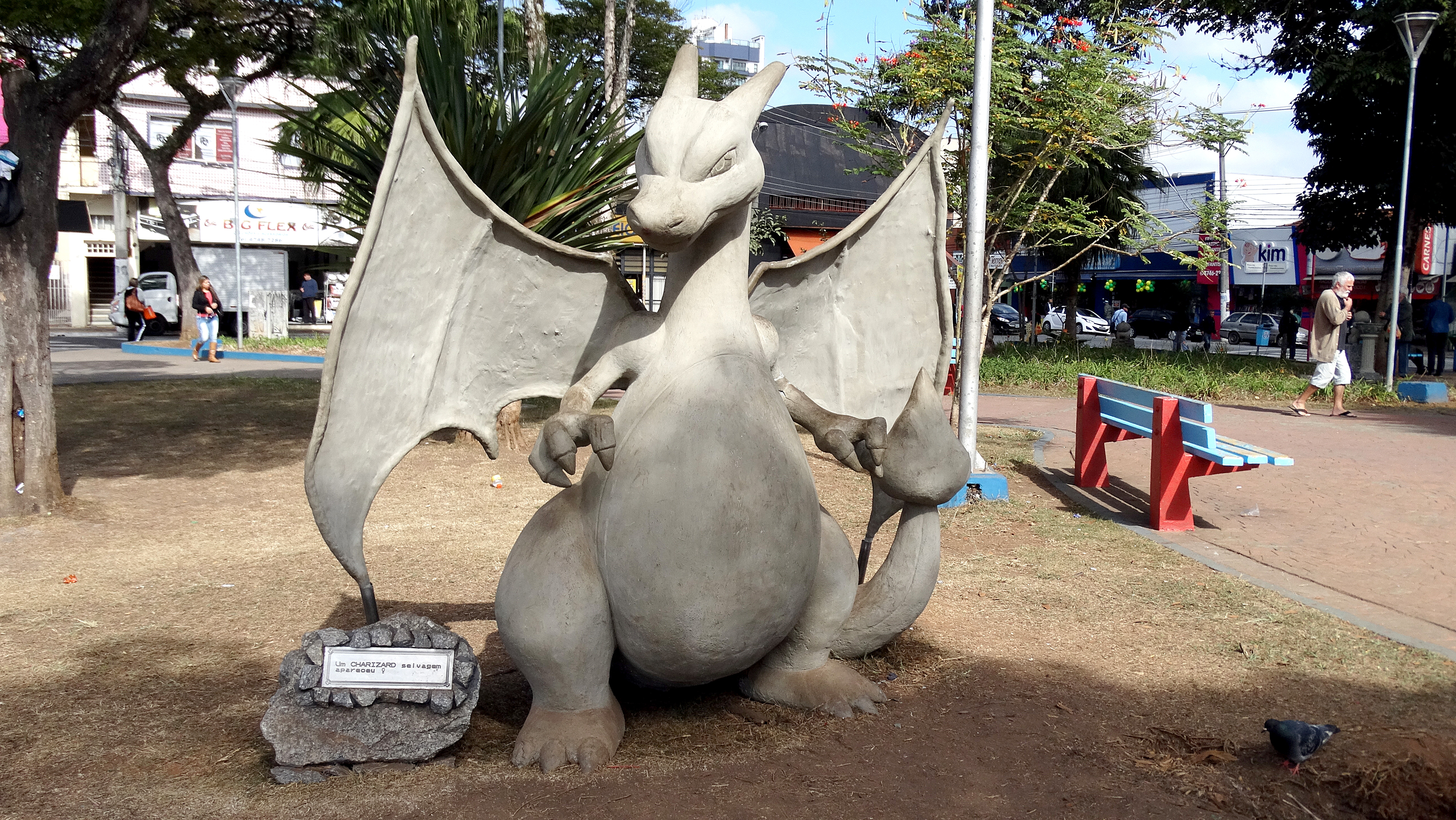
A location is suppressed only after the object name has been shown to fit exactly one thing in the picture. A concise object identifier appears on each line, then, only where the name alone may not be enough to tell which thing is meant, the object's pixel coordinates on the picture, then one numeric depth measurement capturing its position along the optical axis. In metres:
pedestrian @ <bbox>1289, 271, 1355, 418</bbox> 10.77
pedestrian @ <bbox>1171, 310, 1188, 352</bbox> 22.67
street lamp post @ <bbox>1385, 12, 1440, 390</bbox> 13.16
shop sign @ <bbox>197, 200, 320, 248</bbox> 29.22
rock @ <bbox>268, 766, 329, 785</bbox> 2.89
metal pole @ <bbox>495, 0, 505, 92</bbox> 7.64
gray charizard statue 2.77
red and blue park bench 5.83
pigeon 2.98
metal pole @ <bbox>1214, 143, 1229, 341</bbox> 25.17
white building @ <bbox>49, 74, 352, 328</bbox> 28.62
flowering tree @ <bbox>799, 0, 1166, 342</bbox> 8.97
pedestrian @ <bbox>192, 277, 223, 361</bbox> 16.98
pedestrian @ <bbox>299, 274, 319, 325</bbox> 27.42
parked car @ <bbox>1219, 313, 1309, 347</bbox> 29.50
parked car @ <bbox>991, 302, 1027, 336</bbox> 30.39
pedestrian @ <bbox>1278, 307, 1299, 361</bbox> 20.67
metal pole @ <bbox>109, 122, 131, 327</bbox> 28.09
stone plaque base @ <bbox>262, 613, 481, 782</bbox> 2.91
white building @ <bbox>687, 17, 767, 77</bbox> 64.61
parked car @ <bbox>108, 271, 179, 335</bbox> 24.36
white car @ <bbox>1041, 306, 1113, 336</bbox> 33.22
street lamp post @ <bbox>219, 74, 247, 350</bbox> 15.54
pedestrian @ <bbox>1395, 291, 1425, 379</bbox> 16.55
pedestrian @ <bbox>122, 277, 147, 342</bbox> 22.05
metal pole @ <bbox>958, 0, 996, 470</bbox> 6.64
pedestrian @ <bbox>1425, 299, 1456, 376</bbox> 16.48
